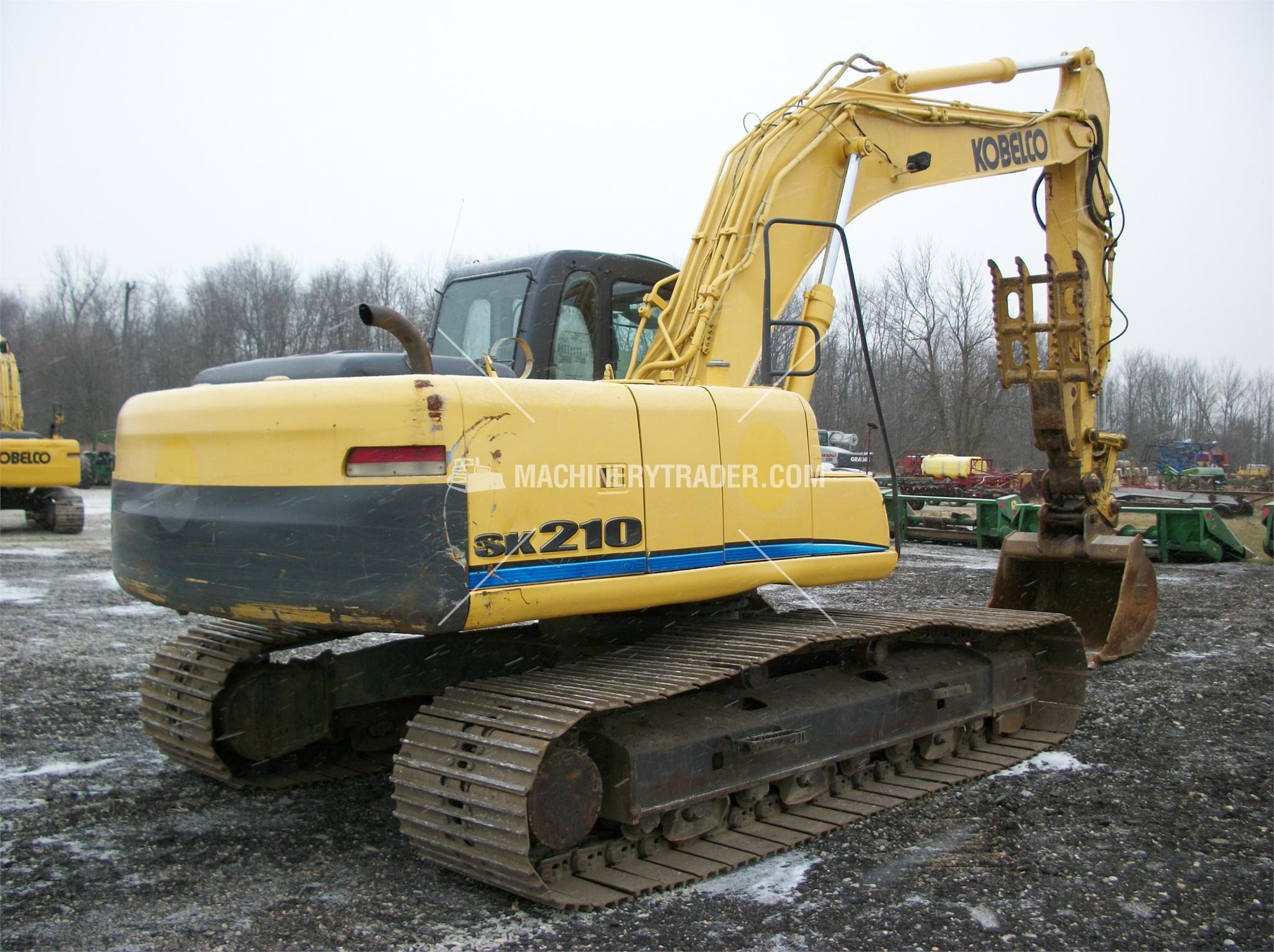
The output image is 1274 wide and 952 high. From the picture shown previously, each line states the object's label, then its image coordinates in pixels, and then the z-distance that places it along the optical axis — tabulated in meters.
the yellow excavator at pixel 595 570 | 3.70
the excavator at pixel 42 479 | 17.22
